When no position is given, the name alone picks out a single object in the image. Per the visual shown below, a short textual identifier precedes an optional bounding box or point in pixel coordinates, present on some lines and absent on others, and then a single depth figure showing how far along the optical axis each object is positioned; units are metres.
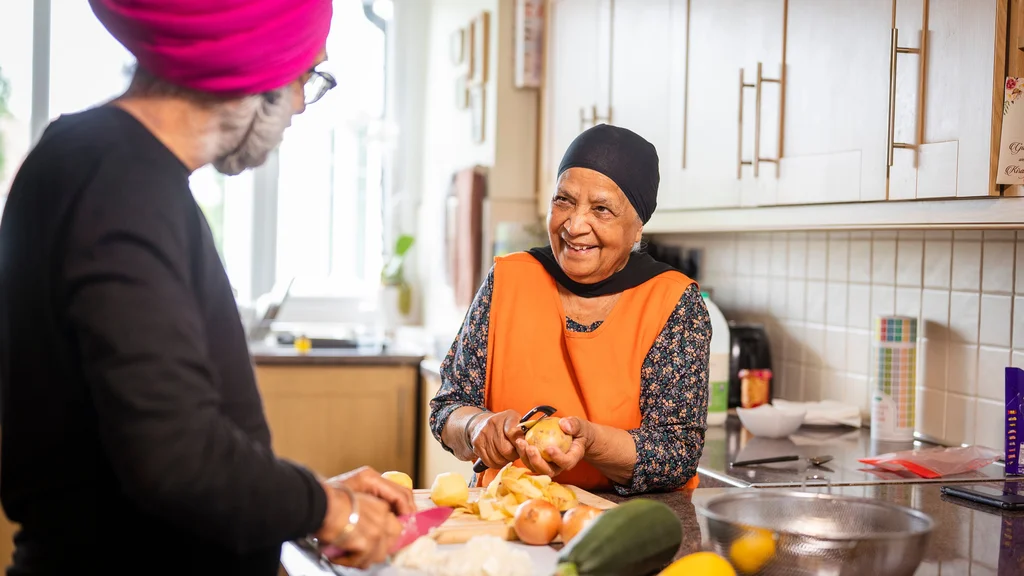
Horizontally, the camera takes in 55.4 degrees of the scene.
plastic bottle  2.42
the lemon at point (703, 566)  1.02
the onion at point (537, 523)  1.20
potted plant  4.28
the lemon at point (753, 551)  1.04
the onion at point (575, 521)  1.18
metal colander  1.02
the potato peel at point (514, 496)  1.31
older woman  1.57
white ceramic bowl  2.22
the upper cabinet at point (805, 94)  1.54
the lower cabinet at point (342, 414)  3.65
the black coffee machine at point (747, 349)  2.54
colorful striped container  2.12
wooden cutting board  1.22
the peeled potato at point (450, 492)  1.35
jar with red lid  2.50
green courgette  1.03
